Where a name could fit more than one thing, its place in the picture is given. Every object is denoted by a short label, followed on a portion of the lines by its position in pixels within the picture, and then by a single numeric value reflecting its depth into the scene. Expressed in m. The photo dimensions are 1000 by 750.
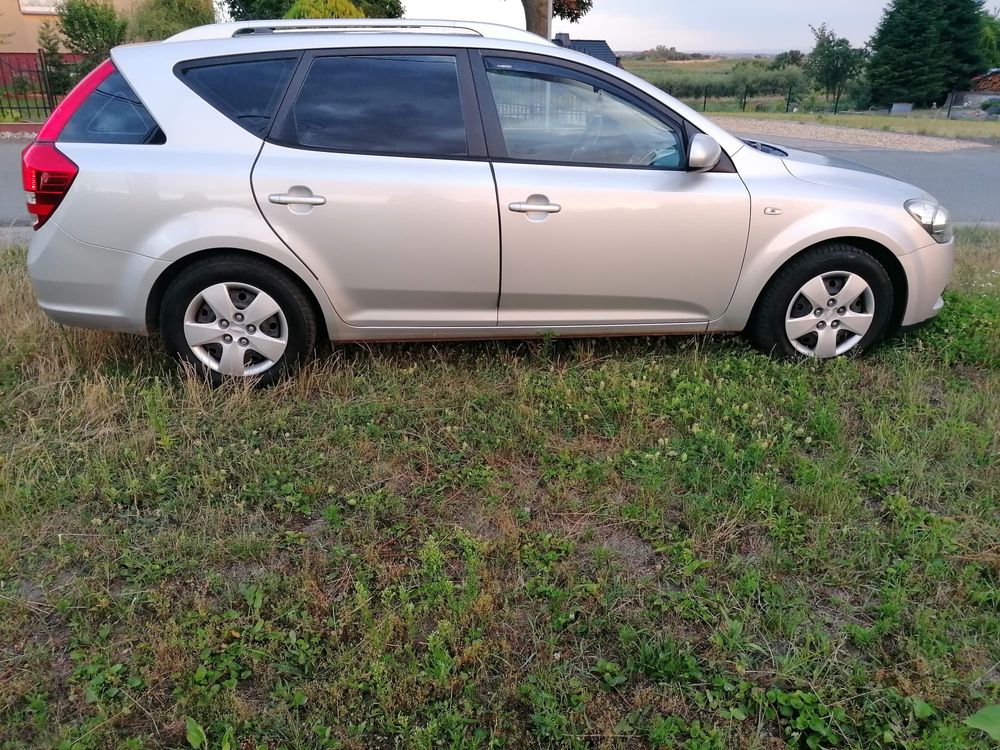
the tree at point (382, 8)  19.34
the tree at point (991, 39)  44.25
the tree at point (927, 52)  39.72
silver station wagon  3.48
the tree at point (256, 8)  21.61
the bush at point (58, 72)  17.28
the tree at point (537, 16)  11.54
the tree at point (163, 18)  18.73
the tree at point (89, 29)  17.61
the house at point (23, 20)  22.84
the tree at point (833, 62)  43.78
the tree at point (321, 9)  13.41
